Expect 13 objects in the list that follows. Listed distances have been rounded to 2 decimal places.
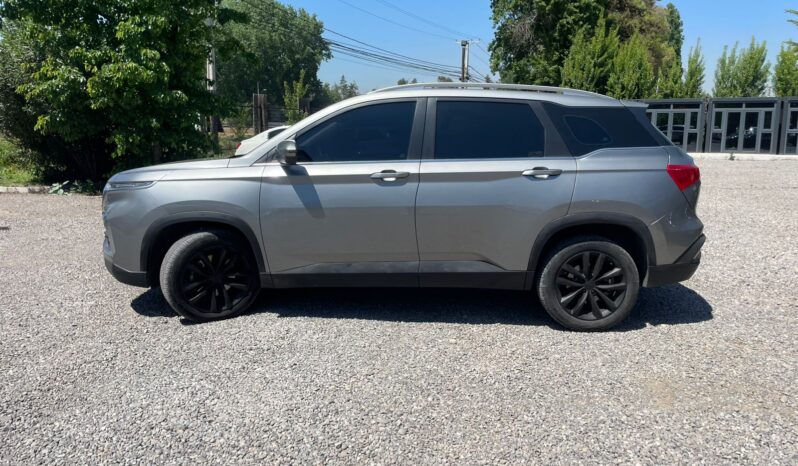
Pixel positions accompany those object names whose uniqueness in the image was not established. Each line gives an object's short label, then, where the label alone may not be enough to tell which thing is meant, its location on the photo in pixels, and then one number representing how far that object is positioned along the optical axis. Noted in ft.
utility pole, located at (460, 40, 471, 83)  150.01
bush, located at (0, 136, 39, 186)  45.98
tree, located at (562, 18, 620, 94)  107.24
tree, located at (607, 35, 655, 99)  100.68
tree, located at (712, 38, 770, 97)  110.73
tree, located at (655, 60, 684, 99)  102.89
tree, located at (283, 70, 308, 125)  67.77
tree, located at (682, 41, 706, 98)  105.09
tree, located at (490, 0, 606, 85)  119.34
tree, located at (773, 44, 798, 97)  100.32
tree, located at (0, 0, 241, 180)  35.86
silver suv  14.74
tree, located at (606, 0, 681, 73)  131.85
